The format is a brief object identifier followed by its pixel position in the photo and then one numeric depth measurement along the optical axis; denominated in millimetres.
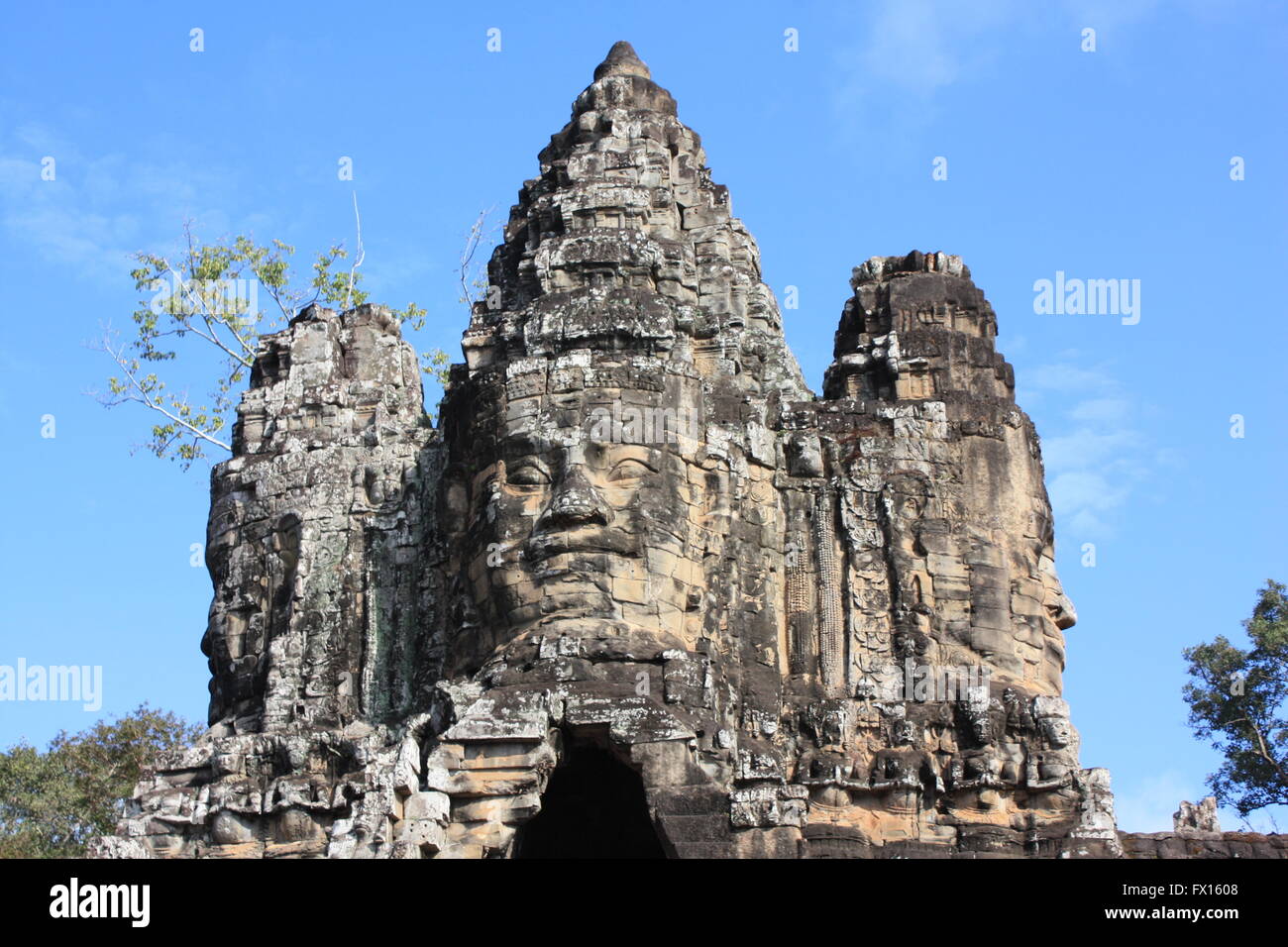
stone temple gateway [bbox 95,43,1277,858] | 24891
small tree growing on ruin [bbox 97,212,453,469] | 40562
